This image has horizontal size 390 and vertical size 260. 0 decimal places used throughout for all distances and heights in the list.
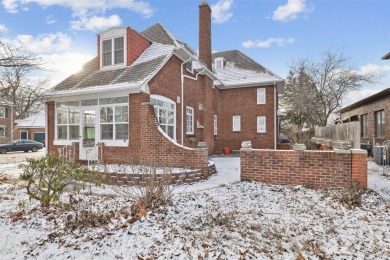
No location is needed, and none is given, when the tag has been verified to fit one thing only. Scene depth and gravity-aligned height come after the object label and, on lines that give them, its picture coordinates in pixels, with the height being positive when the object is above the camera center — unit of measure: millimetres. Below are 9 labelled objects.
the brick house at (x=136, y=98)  9094 +1567
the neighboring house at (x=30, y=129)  35169 +548
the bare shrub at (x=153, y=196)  4559 -1310
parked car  22594 -1396
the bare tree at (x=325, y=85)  21266 +4541
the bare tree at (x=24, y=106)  10084 +3852
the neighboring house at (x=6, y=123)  32031 +1332
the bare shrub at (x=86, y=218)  4043 -1571
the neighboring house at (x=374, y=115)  13517 +1205
